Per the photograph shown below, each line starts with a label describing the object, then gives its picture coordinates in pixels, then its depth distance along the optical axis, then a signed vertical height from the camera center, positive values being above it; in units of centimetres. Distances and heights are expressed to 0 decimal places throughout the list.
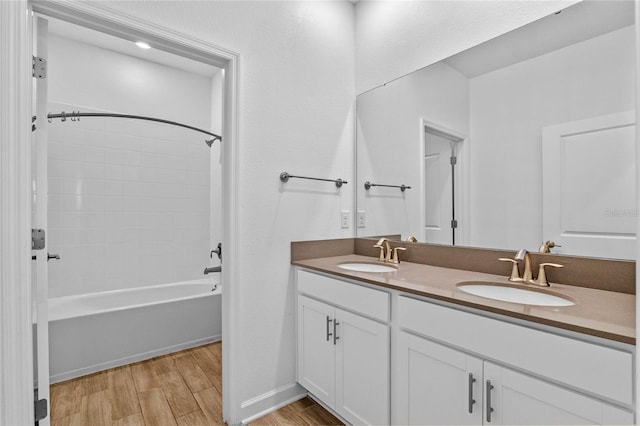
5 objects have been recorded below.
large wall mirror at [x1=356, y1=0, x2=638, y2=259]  120 +35
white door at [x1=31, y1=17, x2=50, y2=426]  127 +3
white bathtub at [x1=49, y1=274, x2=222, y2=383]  207 -86
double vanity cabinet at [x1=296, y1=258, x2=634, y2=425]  80 -51
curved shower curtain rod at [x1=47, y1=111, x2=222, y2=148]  225 +81
